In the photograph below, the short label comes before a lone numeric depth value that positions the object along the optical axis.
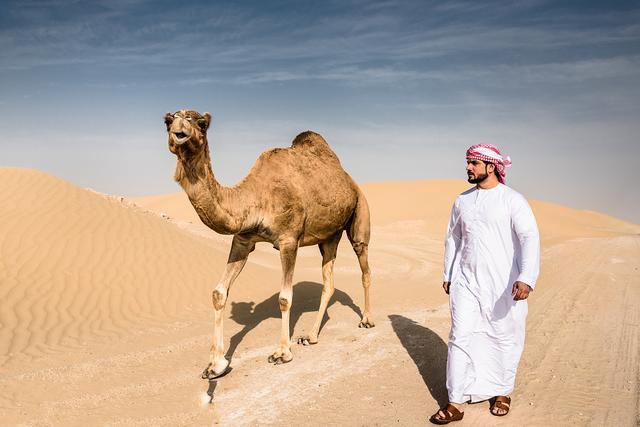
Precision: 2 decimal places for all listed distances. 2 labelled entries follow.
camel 5.09
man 4.66
